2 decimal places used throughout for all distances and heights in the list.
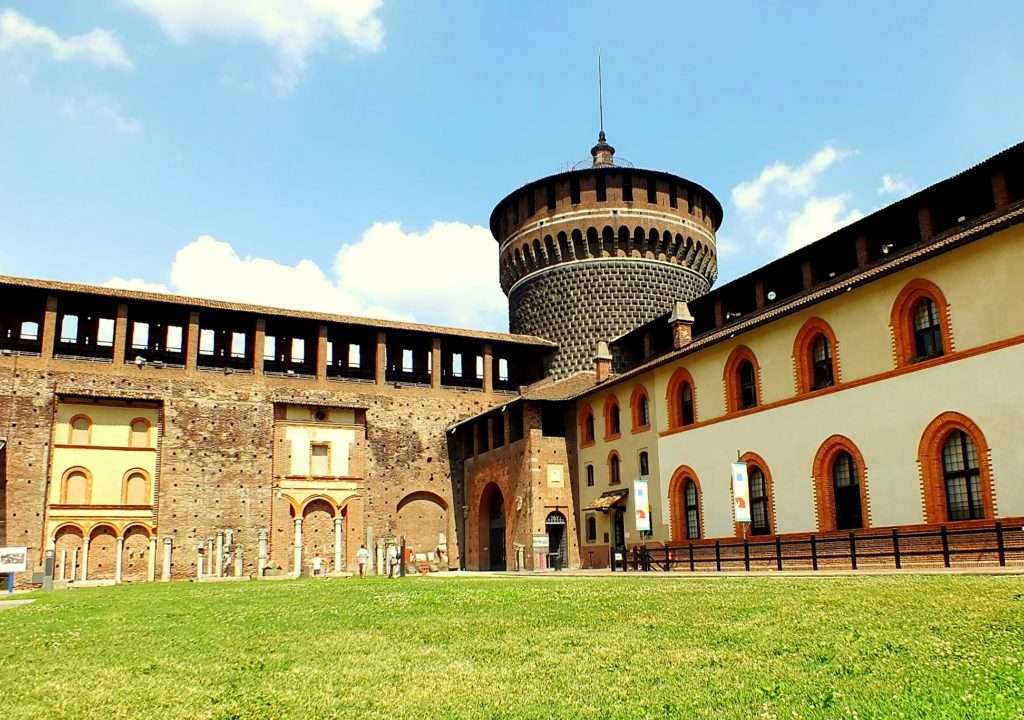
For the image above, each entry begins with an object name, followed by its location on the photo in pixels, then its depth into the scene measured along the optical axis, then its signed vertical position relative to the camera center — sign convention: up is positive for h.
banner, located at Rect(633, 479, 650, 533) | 30.59 +1.15
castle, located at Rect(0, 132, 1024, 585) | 21.25 +4.54
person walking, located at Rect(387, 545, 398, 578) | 31.12 -0.66
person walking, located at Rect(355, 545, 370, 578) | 33.41 -0.56
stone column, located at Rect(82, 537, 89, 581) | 34.47 -0.32
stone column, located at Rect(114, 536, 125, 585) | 34.58 -0.39
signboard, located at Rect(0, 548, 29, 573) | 25.58 -0.25
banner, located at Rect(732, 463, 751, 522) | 25.73 +1.16
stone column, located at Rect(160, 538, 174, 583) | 34.00 -0.49
